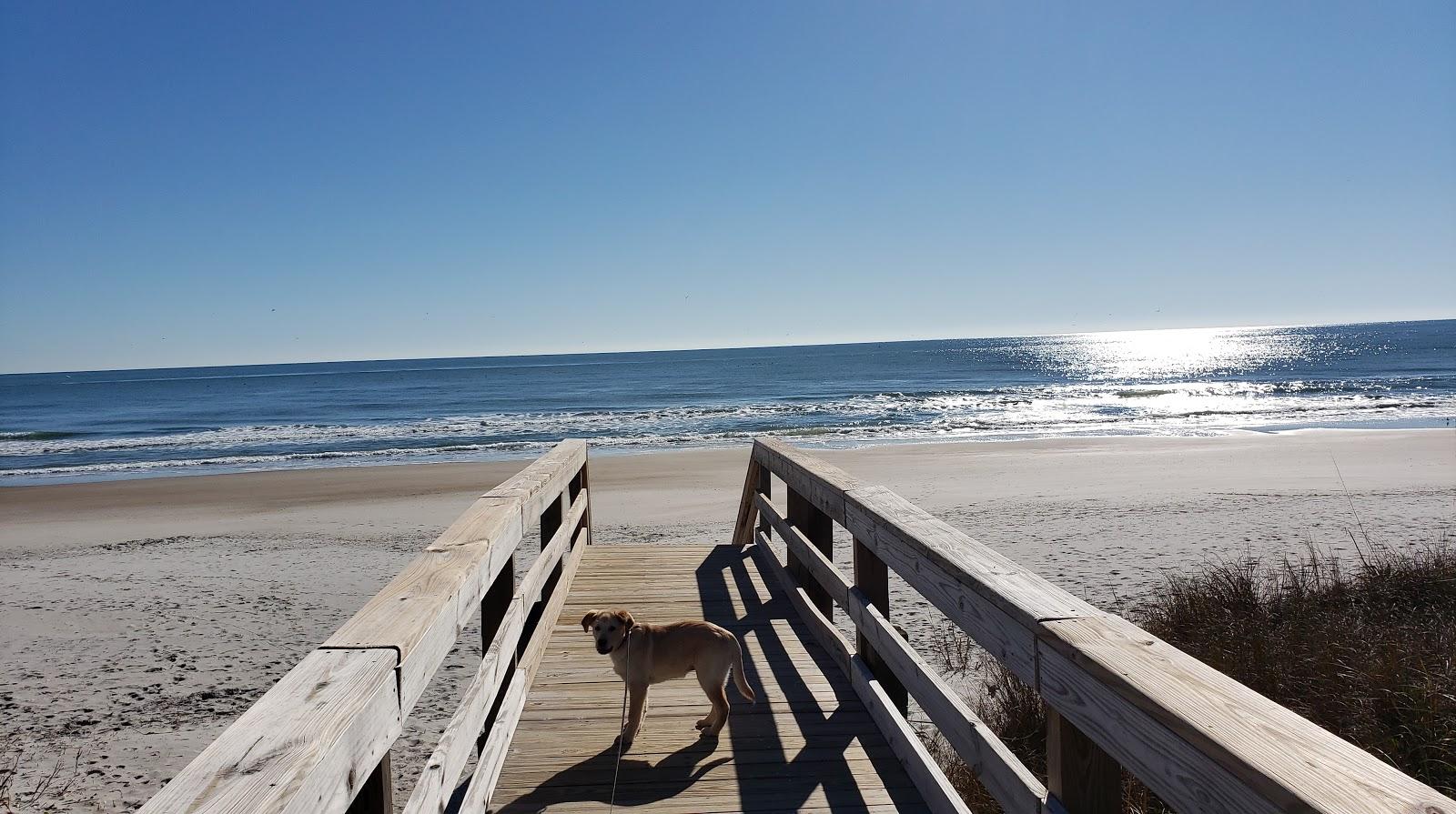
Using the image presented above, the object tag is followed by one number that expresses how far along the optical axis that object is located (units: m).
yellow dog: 3.06
